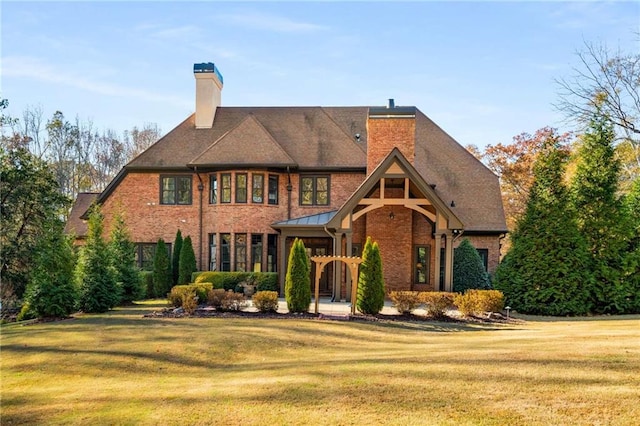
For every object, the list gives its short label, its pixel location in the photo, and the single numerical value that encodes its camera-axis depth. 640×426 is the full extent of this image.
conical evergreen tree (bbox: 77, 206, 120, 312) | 16.98
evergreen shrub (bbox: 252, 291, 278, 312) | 15.95
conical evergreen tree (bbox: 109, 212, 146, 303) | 19.94
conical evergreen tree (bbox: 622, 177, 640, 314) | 17.56
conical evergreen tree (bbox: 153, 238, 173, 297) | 23.28
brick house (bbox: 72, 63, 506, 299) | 21.84
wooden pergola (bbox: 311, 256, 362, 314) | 15.95
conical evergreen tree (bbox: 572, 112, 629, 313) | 17.64
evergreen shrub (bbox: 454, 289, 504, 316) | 16.23
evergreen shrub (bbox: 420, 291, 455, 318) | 15.98
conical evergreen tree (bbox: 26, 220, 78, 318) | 15.80
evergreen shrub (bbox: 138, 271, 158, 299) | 23.27
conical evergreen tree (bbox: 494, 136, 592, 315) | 17.55
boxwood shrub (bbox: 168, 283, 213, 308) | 16.96
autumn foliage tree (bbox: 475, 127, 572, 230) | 36.56
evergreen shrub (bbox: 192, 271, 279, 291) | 21.83
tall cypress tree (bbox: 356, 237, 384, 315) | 15.98
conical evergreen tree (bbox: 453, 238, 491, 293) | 20.56
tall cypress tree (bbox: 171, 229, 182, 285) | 23.98
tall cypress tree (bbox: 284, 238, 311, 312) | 16.14
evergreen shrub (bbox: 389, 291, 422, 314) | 16.22
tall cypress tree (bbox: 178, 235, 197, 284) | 23.30
